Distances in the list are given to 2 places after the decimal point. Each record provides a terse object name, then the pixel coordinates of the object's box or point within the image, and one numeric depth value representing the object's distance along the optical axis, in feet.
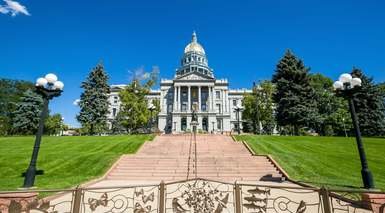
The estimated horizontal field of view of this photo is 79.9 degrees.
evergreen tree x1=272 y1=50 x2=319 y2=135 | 95.91
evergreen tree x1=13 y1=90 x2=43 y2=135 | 118.11
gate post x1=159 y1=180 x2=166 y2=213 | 16.19
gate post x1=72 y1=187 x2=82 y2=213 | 14.43
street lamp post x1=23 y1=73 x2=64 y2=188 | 27.62
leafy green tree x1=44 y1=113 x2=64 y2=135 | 142.46
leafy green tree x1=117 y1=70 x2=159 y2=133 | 123.03
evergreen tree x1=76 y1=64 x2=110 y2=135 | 114.11
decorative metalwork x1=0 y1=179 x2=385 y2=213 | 15.19
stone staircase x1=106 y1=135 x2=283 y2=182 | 37.22
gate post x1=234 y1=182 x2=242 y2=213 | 15.71
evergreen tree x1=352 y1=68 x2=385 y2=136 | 100.37
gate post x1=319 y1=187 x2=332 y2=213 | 13.98
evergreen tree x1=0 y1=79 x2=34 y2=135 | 152.09
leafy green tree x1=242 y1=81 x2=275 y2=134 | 131.44
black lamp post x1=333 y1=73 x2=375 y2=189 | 26.06
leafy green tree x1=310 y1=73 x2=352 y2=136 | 119.91
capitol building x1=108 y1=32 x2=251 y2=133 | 183.83
